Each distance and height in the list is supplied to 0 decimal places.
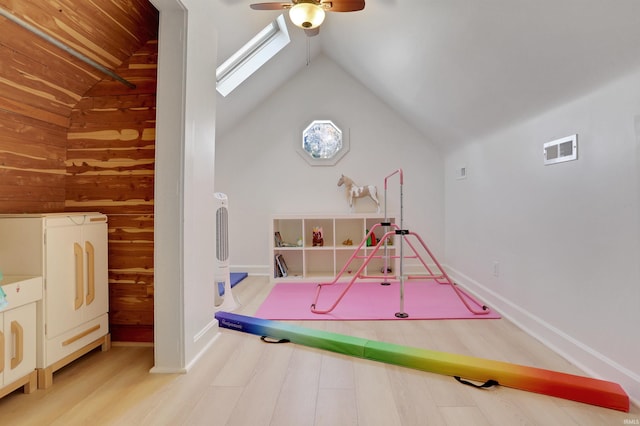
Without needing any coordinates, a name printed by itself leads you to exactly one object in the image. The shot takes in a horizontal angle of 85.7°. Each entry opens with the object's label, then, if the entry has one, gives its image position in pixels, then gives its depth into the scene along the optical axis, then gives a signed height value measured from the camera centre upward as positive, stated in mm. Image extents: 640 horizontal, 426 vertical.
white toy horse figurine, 4426 +358
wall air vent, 2029 +414
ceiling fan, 2212 +1383
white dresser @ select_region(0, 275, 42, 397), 1560 -524
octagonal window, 4648 +1067
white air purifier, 2998 -294
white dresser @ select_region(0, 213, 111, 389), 1771 -290
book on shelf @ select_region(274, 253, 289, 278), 4254 -613
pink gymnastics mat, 2893 -806
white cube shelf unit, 4516 -332
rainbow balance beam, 1572 -787
